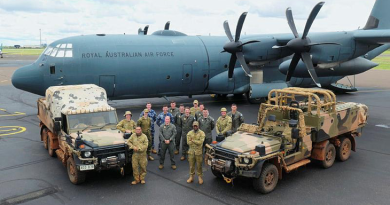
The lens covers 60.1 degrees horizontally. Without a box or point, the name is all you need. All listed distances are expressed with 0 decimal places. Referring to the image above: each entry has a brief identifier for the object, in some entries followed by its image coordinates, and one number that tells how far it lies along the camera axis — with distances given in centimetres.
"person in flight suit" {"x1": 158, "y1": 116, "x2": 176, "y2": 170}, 1007
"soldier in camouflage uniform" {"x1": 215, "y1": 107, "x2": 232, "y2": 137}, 1068
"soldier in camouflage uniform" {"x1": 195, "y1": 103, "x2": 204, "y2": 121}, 1169
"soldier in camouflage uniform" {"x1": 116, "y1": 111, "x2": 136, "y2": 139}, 1025
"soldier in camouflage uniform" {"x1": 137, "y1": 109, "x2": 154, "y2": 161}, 1091
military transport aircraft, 1661
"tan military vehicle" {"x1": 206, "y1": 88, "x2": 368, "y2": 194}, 809
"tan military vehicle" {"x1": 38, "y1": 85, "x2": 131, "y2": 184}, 840
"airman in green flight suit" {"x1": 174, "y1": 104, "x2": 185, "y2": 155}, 1142
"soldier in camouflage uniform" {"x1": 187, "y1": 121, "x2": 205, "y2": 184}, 892
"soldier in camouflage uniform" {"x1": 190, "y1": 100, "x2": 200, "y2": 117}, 1211
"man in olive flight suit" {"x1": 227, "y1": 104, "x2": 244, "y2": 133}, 1133
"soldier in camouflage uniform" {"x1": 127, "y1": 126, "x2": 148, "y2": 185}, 875
